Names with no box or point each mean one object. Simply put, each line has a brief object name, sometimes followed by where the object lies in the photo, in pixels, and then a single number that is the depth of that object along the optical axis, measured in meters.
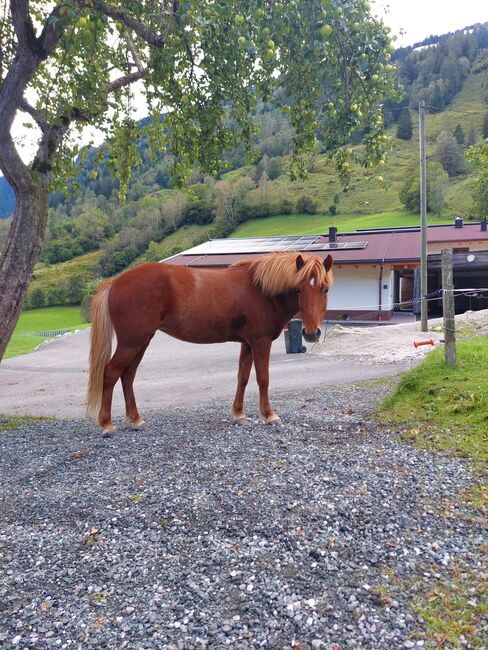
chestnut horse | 5.48
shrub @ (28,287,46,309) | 70.88
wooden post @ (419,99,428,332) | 20.22
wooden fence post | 6.77
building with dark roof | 28.36
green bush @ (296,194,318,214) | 86.88
